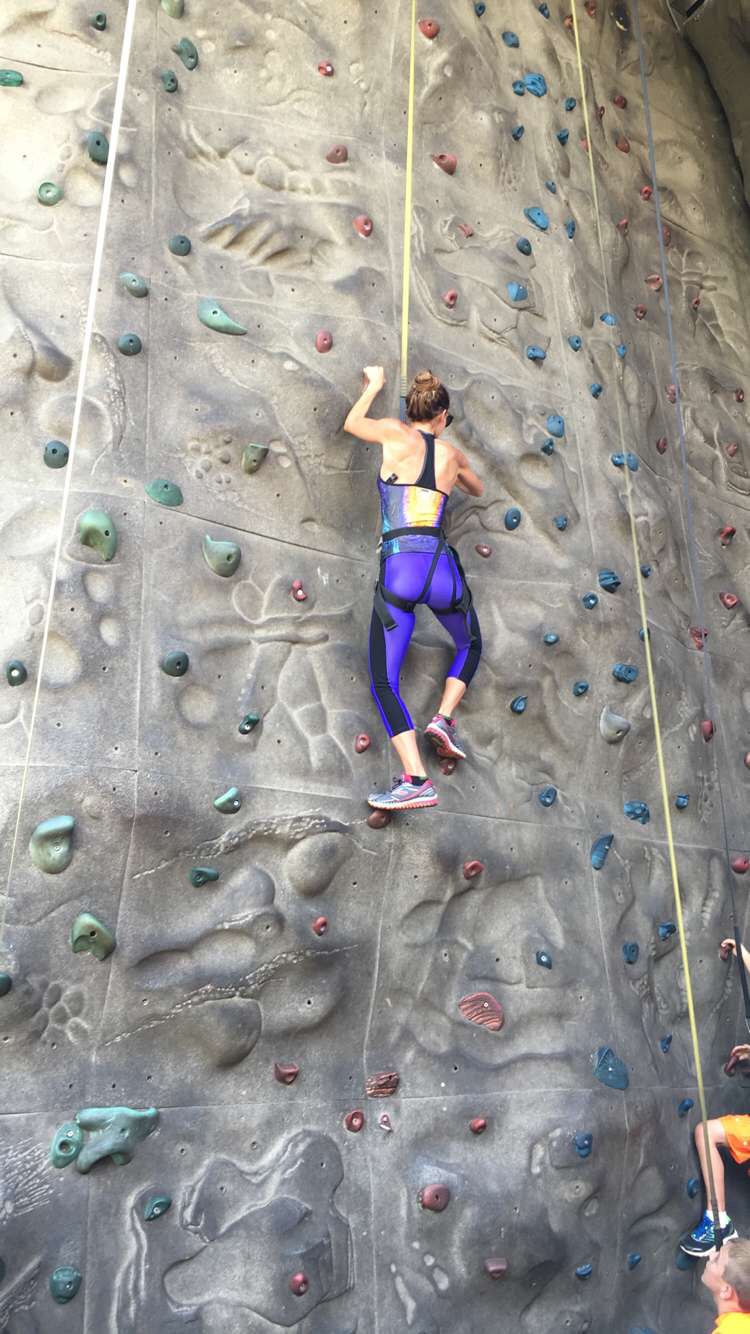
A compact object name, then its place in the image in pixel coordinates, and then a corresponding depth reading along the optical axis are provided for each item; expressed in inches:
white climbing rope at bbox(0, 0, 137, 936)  155.8
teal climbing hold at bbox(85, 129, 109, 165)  169.6
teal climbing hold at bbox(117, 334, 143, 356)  164.9
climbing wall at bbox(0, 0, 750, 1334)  148.6
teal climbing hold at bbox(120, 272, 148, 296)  166.7
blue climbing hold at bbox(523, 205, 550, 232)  213.9
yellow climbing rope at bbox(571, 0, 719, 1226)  193.0
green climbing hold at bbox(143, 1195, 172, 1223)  144.7
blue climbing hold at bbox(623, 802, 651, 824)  201.8
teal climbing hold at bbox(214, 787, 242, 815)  157.2
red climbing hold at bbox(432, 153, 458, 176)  204.1
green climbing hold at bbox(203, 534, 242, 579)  163.6
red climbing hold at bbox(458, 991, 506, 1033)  173.5
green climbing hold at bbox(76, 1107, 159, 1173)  142.5
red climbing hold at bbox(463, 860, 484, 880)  175.9
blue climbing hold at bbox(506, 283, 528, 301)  206.1
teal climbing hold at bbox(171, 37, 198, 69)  180.1
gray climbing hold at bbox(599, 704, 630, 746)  200.5
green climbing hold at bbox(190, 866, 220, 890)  154.2
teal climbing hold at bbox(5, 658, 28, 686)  149.3
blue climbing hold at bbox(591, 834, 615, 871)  192.1
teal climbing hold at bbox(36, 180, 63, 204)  166.2
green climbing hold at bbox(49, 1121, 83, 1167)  141.1
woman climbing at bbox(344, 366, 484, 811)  167.8
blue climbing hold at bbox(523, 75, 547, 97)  221.9
